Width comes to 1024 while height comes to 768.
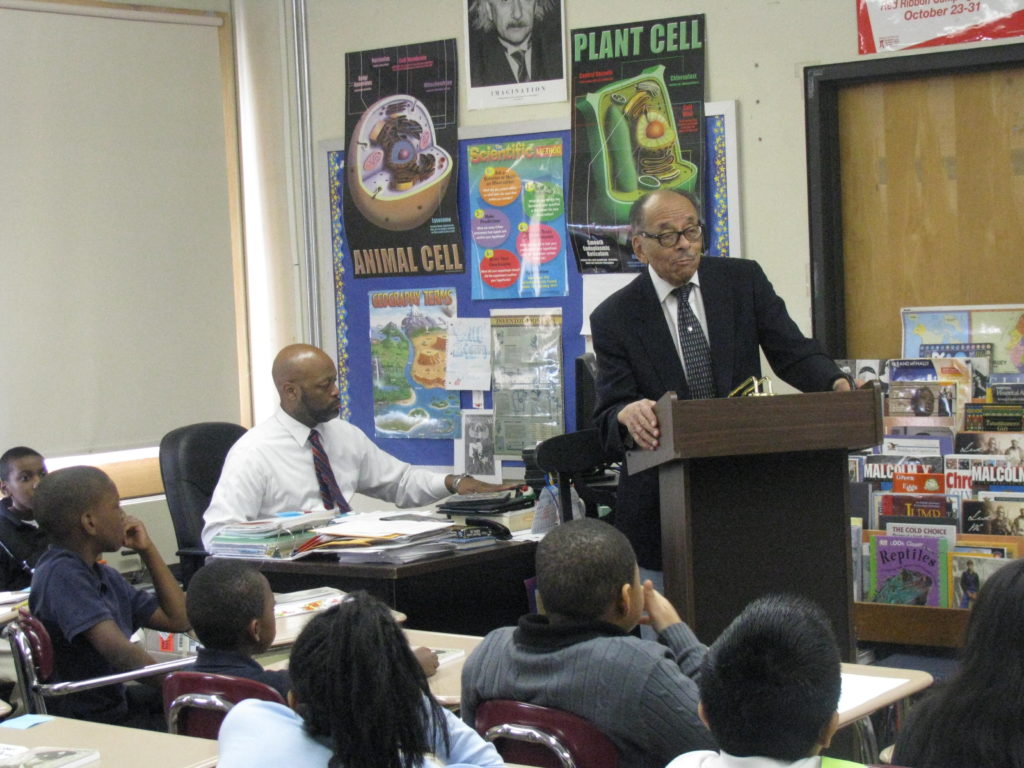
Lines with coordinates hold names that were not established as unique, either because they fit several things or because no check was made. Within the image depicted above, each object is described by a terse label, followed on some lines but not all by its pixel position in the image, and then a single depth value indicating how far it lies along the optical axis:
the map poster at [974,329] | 4.04
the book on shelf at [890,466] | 4.08
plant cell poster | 4.60
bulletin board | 5.15
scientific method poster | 4.91
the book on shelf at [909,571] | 4.00
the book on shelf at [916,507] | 4.03
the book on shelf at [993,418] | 3.99
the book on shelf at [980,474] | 3.97
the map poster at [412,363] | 5.21
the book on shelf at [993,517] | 3.94
